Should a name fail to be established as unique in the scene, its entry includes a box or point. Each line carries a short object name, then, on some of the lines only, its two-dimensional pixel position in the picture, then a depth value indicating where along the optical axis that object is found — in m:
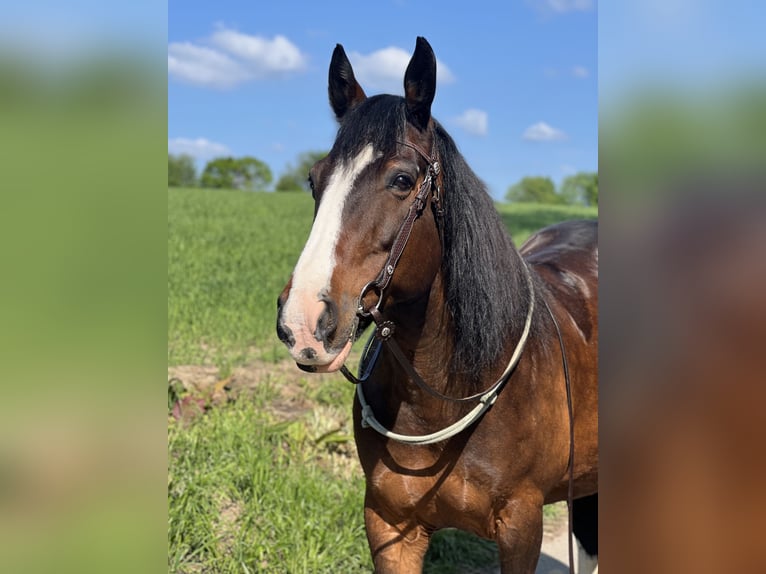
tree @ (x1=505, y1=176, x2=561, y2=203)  76.00
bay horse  1.87
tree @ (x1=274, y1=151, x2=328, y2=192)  63.67
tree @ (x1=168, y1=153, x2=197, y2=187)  60.99
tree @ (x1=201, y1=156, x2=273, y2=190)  69.62
